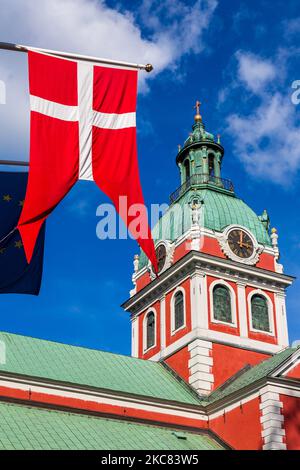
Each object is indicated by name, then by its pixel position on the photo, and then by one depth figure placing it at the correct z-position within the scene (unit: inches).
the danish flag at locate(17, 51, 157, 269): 531.2
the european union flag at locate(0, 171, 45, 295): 582.6
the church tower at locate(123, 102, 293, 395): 1325.0
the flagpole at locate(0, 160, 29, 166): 550.4
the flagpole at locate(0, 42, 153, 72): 525.0
